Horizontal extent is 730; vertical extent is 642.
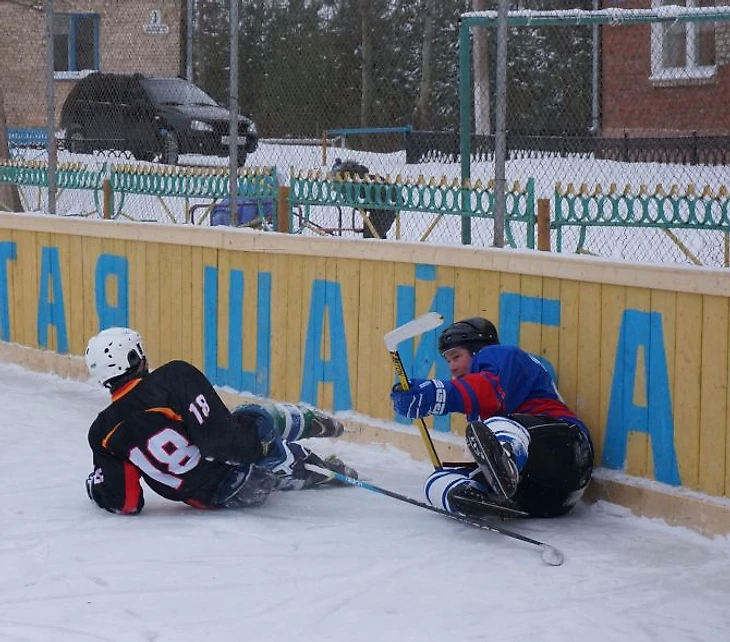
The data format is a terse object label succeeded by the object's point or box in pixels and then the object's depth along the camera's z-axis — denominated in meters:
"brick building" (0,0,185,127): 15.20
